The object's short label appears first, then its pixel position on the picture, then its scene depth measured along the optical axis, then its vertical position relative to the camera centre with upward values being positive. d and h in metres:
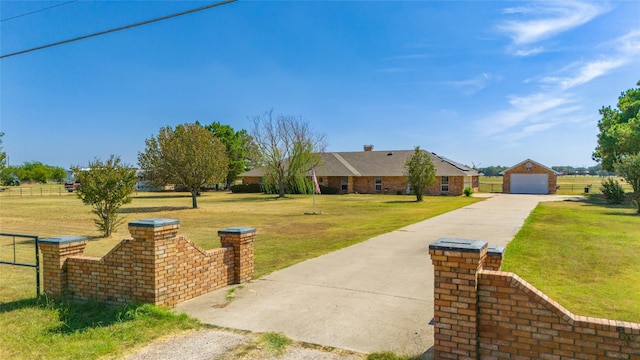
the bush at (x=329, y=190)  43.81 -1.00
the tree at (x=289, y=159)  36.97 +2.02
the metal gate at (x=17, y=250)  10.01 -1.85
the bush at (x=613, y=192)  27.58 -0.95
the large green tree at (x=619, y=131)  27.33 +3.40
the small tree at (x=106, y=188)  14.15 -0.17
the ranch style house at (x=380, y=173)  40.09 +0.71
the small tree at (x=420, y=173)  32.22 +0.54
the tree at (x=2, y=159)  14.14 +0.86
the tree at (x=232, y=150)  55.42 +4.30
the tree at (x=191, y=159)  25.98 +1.48
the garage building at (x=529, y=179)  41.53 +0.00
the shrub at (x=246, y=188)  48.19 -0.78
